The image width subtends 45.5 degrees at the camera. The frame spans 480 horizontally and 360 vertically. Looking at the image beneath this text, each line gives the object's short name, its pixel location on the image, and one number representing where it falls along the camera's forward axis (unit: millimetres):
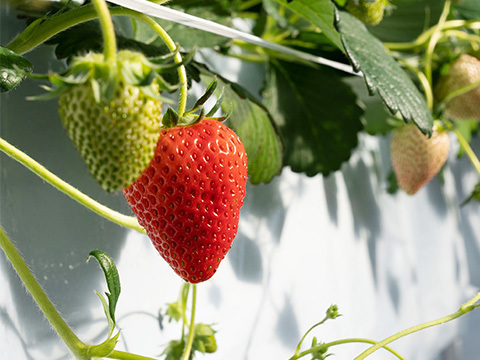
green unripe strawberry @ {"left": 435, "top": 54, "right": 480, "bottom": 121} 808
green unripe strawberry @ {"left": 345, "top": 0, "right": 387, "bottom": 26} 569
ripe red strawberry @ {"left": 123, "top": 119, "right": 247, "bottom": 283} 333
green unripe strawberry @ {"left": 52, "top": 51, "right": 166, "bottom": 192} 270
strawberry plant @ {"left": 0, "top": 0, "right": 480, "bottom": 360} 292
